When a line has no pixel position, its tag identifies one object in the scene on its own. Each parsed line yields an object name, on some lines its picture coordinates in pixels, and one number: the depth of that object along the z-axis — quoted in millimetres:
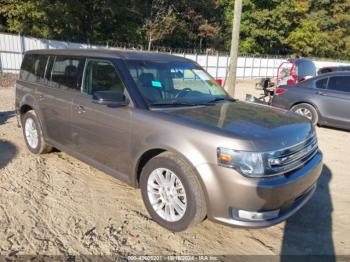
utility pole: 9758
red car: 11648
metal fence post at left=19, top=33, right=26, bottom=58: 16891
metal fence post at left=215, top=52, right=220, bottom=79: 24023
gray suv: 2883
